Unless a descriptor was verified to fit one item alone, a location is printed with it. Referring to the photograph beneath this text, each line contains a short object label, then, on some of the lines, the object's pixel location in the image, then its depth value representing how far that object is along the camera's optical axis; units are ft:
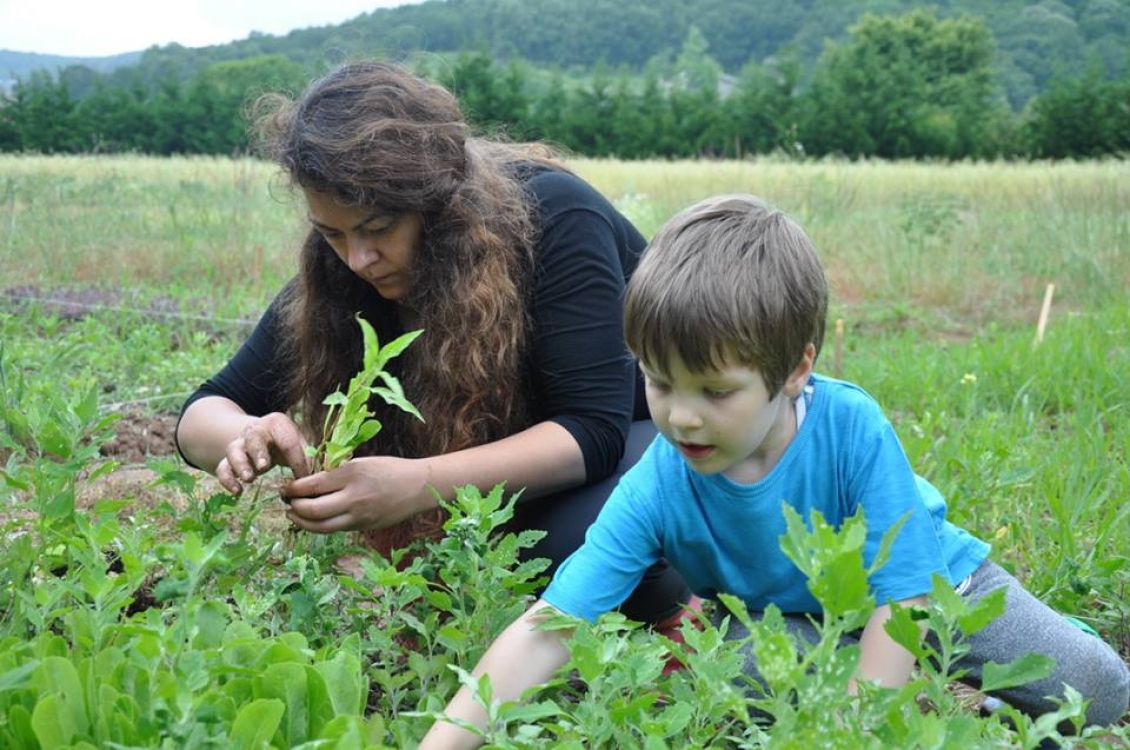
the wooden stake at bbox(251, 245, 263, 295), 23.69
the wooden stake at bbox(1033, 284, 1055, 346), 16.83
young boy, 5.59
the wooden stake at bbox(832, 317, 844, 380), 14.69
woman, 7.50
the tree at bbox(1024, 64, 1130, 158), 100.07
